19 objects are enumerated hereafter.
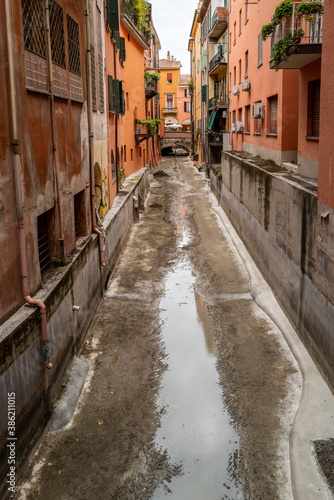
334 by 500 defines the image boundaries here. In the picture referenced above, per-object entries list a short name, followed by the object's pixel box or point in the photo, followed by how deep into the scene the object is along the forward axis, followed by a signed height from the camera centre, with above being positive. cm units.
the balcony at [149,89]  3506 +511
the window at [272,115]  1699 +152
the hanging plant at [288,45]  1097 +260
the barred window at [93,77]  1331 +232
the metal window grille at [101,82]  1510 +247
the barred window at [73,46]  999 +248
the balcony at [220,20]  3036 +875
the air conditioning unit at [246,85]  2166 +329
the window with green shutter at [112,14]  1717 +521
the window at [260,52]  1880 +412
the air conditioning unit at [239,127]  2396 +155
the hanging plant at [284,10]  1165 +354
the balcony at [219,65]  3153 +625
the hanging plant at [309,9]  1052 +322
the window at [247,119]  2339 +190
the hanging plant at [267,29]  1263 +336
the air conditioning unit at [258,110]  1832 +181
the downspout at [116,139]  1918 +85
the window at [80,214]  1123 -123
